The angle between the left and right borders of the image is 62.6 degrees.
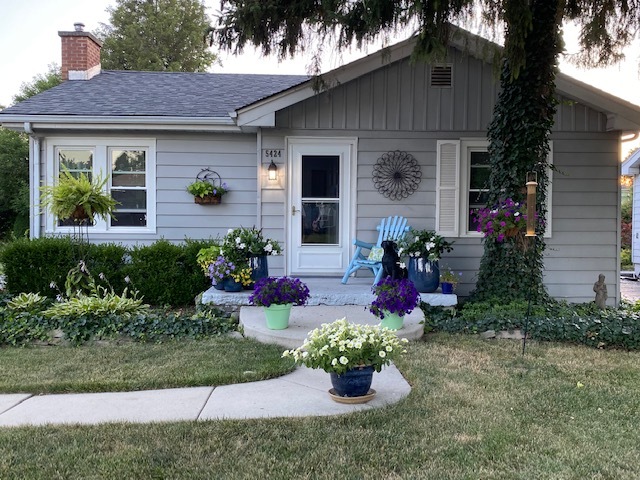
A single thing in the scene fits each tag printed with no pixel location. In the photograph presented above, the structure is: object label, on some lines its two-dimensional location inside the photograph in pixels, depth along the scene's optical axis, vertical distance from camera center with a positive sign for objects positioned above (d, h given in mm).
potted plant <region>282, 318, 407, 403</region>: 3279 -848
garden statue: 6889 -922
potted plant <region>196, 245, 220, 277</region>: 6250 -451
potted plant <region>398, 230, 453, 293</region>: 6242 -438
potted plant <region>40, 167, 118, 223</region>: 5988 +211
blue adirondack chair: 6438 -283
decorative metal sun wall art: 7117 +657
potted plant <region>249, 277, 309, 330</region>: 4989 -746
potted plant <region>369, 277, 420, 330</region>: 4883 -754
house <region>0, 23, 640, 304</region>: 7039 +783
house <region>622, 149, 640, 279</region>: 14758 +504
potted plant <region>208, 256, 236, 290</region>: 5973 -568
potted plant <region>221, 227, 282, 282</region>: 6102 -347
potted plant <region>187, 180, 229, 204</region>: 7207 +380
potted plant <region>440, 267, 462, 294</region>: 6383 -741
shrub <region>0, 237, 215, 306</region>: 6626 -621
